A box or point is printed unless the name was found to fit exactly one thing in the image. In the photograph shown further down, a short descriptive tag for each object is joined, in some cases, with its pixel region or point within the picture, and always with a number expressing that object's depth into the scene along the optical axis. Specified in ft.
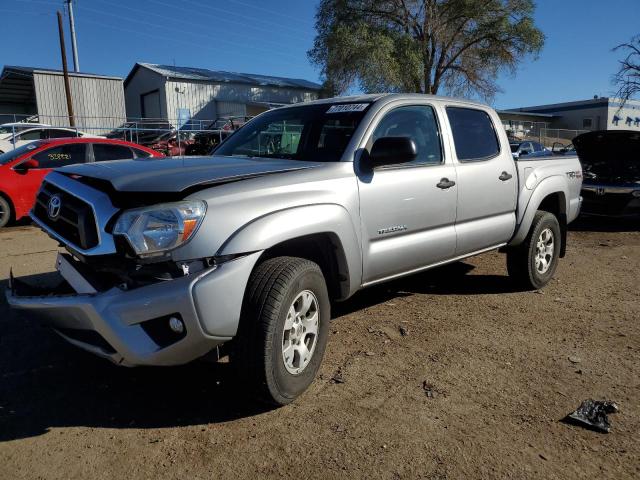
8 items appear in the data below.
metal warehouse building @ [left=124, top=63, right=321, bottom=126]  110.93
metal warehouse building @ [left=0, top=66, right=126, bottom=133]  99.04
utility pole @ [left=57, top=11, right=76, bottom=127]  86.38
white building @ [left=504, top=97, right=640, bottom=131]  177.06
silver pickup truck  8.52
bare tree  73.10
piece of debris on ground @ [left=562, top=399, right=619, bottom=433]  9.45
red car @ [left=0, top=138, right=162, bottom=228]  29.91
